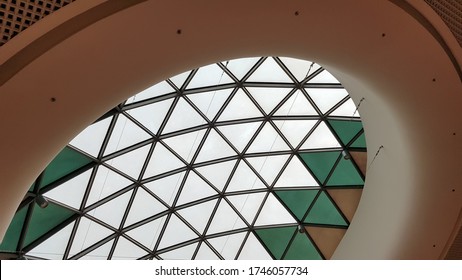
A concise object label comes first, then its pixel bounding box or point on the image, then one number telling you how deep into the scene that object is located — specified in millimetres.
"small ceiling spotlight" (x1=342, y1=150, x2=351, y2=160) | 22984
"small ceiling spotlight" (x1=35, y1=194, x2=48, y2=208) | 18727
